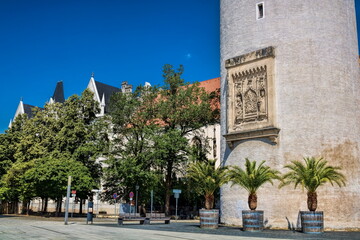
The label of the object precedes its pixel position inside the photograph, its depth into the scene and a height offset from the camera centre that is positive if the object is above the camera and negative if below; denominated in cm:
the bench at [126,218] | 2685 -131
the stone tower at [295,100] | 2278 +593
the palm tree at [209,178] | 2305 +123
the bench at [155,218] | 2809 -142
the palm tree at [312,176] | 1998 +129
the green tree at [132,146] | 3762 +506
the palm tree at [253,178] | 2150 +118
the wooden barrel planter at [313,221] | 1969 -97
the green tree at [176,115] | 3666 +773
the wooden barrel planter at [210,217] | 2273 -98
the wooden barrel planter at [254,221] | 2088 -106
